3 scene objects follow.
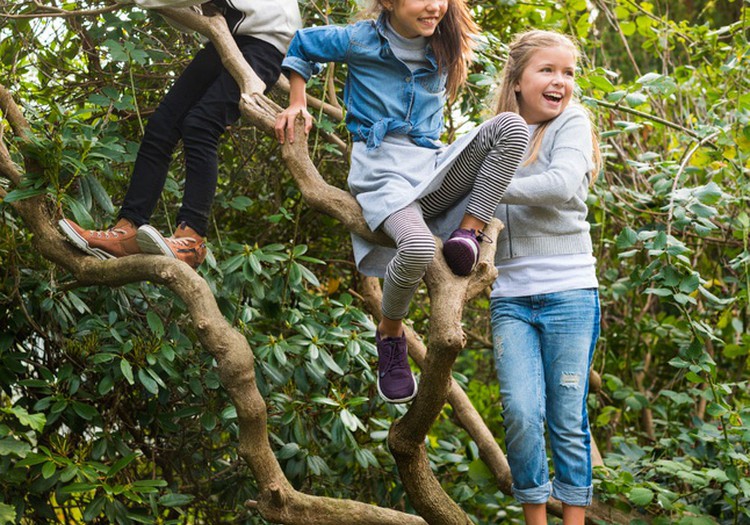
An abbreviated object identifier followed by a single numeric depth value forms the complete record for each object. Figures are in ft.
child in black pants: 8.64
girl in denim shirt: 7.34
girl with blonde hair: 7.81
